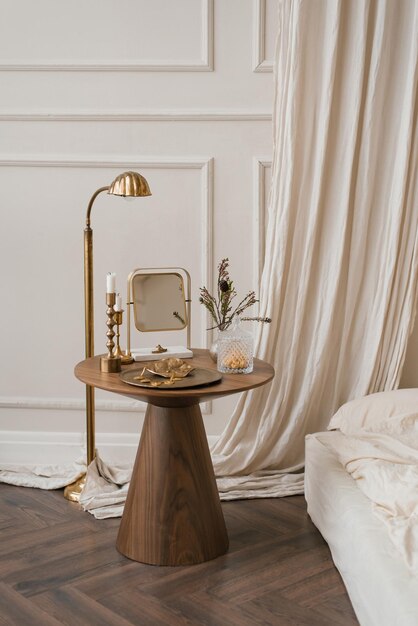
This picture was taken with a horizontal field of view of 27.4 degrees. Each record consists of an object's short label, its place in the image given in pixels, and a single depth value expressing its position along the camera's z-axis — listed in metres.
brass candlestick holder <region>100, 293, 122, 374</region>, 2.63
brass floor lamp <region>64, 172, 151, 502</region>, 2.95
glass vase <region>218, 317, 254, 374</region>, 2.63
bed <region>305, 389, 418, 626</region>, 1.97
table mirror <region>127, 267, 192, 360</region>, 2.83
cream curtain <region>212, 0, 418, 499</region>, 3.02
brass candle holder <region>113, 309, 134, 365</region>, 2.75
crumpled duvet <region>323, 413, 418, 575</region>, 2.11
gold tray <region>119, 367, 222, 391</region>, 2.42
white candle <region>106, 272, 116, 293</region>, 2.73
